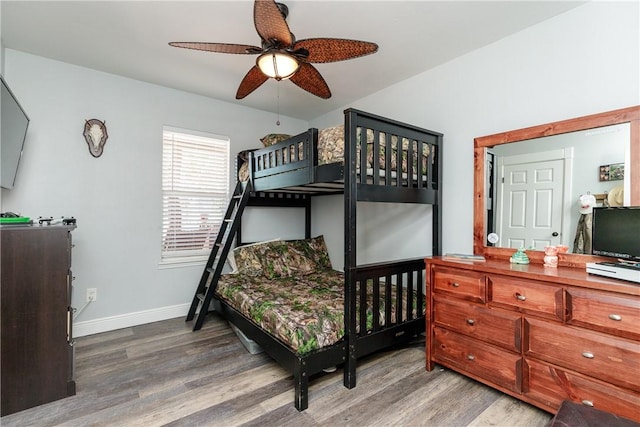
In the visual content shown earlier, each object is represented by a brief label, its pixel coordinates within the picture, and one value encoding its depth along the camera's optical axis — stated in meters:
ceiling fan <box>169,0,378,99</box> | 1.53
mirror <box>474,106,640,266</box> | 1.72
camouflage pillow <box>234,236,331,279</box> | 3.31
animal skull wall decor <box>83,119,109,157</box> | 2.79
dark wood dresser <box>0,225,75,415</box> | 1.68
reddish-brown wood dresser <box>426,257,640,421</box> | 1.37
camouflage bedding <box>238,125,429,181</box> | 2.10
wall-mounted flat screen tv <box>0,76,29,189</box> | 1.82
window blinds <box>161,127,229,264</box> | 3.25
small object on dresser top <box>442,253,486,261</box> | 2.10
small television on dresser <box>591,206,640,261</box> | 1.58
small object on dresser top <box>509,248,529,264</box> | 1.95
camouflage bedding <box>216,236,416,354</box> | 1.92
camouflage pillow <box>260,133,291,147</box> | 2.99
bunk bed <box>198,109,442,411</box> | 1.94
